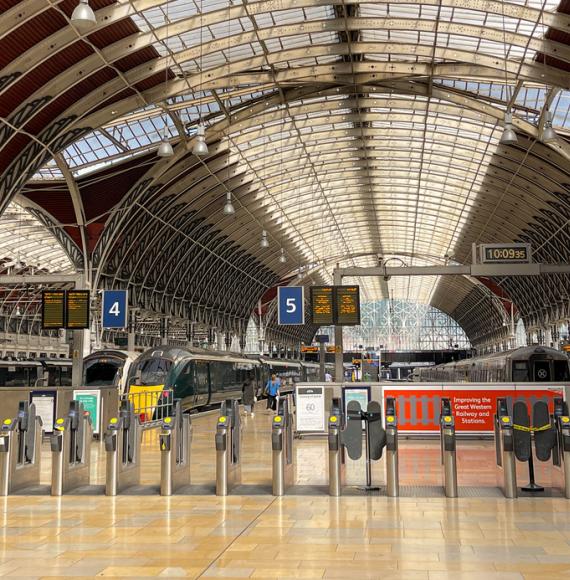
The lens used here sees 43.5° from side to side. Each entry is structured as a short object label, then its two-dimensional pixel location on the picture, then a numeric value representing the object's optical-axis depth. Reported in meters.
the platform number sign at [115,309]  26.66
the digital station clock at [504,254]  21.39
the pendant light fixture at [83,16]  15.02
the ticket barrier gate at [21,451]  11.38
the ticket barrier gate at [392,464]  10.80
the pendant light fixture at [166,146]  23.94
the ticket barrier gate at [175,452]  11.20
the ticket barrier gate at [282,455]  11.15
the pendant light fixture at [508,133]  23.14
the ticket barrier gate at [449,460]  10.55
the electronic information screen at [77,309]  23.88
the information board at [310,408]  20.12
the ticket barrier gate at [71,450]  11.30
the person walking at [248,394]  31.48
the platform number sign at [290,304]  25.84
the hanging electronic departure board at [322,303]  22.80
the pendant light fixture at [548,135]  23.22
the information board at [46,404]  19.52
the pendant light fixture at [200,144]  22.53
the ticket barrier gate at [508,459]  10.53
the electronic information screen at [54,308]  23.98
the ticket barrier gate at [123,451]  11.22
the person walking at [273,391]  30.89
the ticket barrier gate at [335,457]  10.98
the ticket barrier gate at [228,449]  11.16
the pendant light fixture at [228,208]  33.50
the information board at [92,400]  20.80
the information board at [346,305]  22.77
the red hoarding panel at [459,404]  19.03
